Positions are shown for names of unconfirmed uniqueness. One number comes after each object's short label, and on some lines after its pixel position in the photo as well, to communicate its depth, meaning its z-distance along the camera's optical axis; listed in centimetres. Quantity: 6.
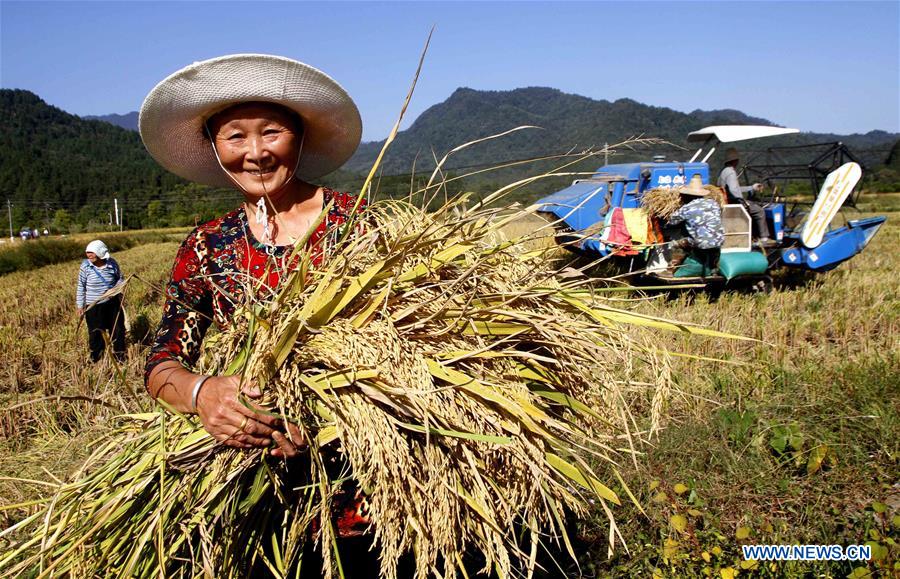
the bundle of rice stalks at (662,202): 674
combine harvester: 698
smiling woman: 175
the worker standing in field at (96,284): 636
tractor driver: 740
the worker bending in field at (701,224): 643
